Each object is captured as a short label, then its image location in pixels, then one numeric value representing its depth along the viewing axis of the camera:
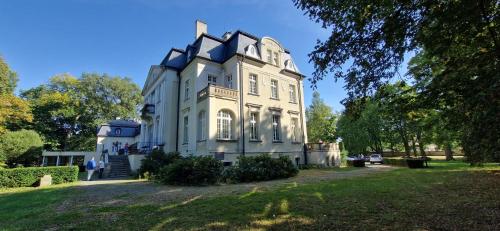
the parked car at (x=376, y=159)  34.85
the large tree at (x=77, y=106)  37.75
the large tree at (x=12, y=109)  17.47
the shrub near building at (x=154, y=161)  16.46
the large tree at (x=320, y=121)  42.69
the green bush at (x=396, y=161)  23.86
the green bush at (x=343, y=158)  26.52
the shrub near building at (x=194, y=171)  11.91
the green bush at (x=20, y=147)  23.28
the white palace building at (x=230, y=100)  17.92
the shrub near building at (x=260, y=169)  12.84
